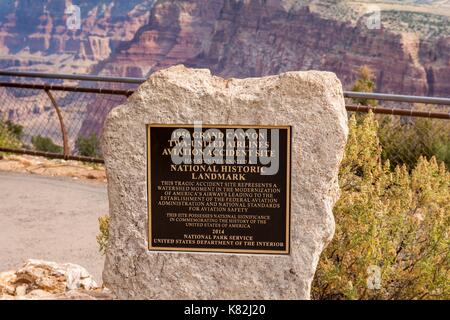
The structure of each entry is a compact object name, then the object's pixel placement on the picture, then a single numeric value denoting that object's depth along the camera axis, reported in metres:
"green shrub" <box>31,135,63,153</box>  21.30
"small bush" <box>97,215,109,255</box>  4.30
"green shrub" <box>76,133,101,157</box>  14.79
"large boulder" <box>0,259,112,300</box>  4.20
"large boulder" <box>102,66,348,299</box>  3.46
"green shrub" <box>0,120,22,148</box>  9.57
